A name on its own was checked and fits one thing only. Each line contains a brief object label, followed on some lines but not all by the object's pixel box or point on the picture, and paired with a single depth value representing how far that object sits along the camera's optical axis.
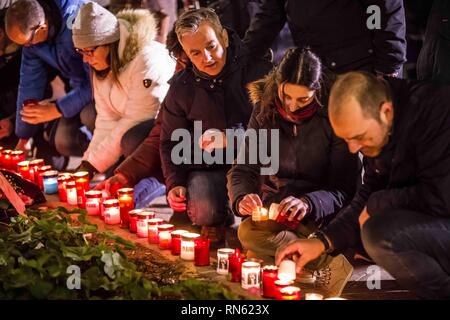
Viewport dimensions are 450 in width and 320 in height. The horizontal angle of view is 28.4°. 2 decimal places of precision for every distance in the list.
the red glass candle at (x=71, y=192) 5.50
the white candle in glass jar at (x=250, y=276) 3.97
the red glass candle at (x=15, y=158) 6.28
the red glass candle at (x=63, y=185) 5.56
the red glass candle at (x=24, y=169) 6.05
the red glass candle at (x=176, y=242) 4.54
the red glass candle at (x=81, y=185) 5.44
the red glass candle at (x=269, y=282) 3.86
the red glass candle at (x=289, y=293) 3.73
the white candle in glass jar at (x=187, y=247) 4.41
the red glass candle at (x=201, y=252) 4.35
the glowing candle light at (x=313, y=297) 3.62
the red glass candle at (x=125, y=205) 5.06
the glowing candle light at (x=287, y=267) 3.97
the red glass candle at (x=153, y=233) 4.75
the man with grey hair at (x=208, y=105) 5.08
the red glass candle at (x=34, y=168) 6.02
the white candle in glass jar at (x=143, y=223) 4.84
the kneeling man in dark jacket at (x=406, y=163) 3.63
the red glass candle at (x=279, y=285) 3.79
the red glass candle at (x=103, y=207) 5.18
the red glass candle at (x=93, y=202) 5.26
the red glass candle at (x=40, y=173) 5.90
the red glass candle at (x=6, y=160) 6.32
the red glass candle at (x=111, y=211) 5.09
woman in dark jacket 4.32
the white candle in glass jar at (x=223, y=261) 4.21
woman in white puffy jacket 5.75
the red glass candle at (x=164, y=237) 4.64
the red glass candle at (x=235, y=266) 4.09
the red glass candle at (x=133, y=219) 4.91
